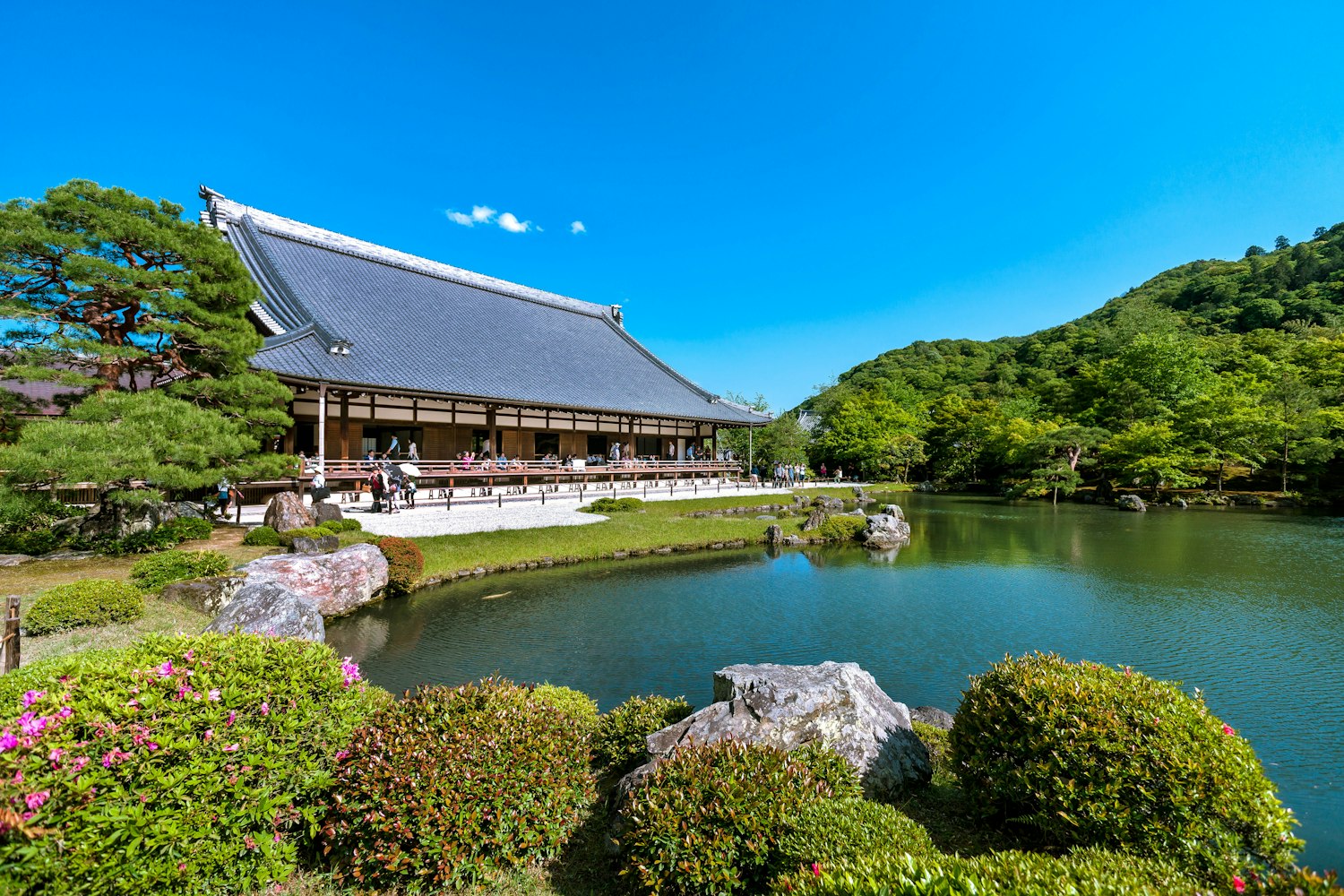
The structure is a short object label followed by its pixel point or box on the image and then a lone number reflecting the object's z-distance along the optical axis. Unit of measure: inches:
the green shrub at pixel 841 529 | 754.8
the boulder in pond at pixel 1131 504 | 1163.3
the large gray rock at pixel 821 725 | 167.9
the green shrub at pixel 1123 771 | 112.7
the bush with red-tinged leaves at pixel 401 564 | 440.5
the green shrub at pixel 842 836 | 110.8
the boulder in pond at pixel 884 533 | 718.5
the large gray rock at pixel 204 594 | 317.1
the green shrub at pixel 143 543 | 386.3
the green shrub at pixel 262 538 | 434.3
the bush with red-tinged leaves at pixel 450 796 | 125.6
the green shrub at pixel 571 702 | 181.8
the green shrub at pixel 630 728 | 192.2
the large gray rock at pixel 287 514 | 483.5
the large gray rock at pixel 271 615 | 276.5
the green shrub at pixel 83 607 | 262.2
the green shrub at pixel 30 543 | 372.2
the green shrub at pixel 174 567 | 325.7
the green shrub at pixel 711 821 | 118.6
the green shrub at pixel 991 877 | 82.1
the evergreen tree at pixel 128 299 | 365.1
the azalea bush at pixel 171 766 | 94.4
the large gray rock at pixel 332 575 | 365.4
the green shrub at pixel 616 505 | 802.0
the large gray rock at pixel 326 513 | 536.1
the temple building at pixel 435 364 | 758.5
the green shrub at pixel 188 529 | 422.9
